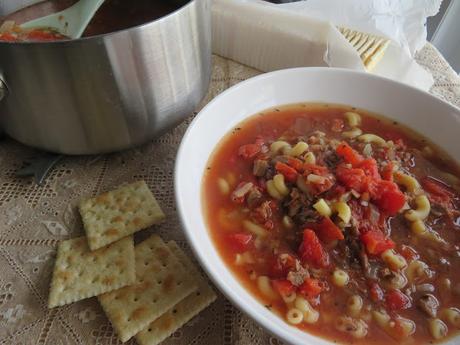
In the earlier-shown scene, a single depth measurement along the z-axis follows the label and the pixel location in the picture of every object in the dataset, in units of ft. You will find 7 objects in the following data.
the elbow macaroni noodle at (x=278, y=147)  0.89
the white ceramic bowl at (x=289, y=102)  0.73
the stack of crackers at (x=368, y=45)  1.17
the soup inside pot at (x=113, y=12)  1.02
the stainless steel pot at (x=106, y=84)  0.69
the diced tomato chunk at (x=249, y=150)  0.88
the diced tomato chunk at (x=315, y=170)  0.78
